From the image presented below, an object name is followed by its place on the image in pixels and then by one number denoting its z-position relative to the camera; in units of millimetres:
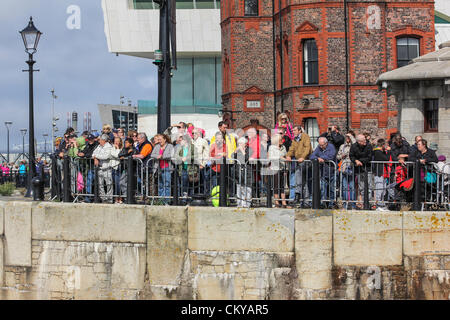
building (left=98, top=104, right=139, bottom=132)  91750
